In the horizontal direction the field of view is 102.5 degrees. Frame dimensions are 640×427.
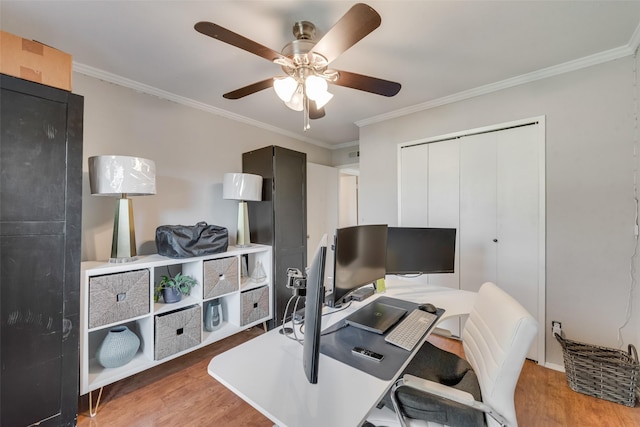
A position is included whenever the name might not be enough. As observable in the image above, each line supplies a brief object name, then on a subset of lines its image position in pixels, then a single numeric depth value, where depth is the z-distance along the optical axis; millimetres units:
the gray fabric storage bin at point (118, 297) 1637
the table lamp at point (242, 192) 2594
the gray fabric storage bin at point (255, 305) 2480
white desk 752
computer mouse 1492
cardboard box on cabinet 1266
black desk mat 973
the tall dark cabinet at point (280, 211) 2842
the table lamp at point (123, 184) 1730
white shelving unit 1637
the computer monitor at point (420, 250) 1807
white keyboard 1146
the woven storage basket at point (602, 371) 1675
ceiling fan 1130
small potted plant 2078
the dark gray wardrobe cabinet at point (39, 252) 1283
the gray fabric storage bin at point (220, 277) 2211
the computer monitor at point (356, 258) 1293
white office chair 917
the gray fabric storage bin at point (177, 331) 1923
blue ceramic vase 1764
